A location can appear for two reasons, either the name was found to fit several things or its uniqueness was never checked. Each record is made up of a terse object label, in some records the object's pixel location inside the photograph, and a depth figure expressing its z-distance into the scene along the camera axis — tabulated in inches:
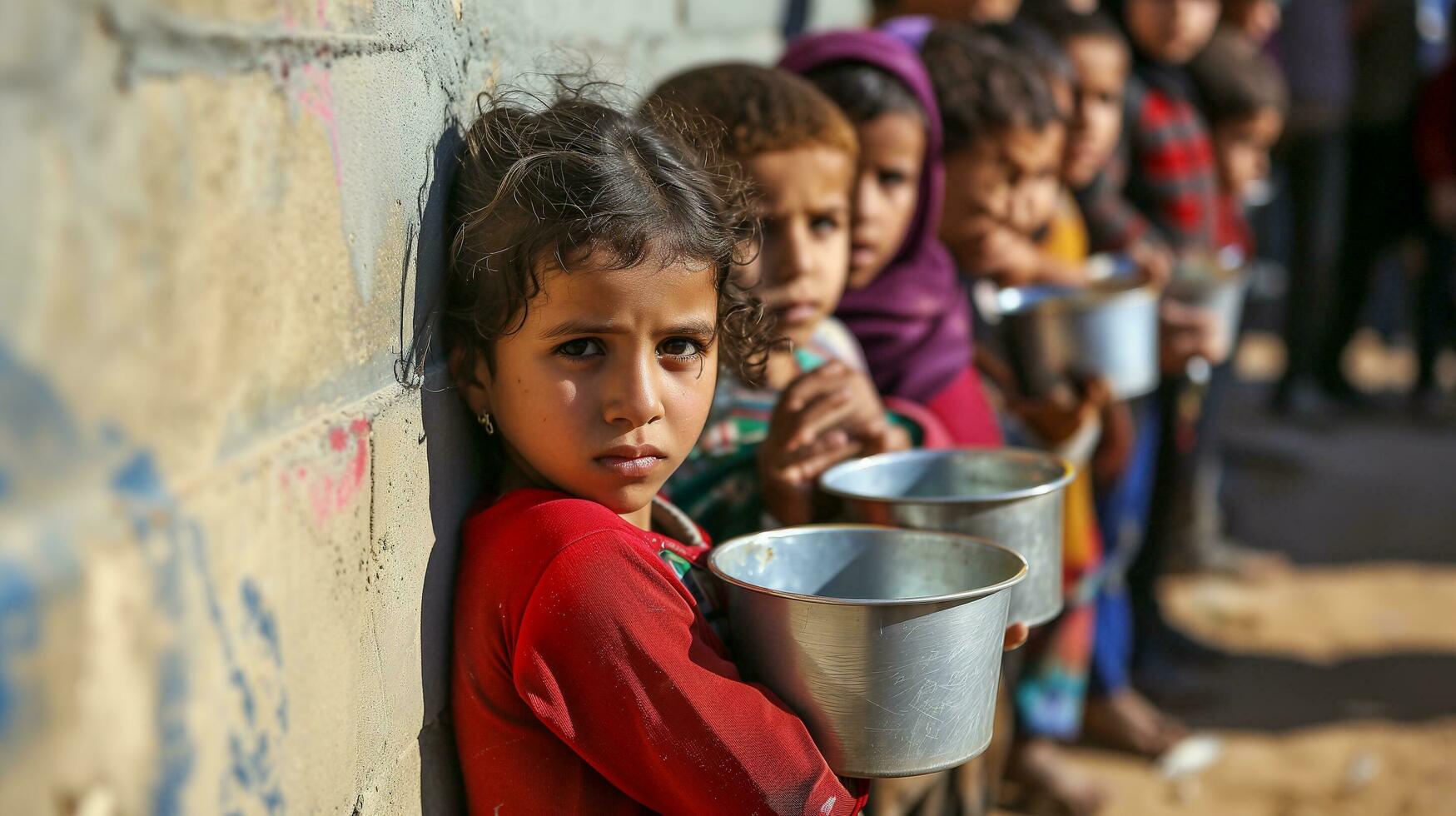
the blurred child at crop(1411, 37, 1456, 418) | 293.7
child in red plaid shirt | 159.9
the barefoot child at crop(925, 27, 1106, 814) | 110.1
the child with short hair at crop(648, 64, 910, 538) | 76.8
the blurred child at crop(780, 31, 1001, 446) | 94.3
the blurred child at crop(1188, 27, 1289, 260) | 172.7
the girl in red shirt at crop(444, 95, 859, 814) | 53.0
